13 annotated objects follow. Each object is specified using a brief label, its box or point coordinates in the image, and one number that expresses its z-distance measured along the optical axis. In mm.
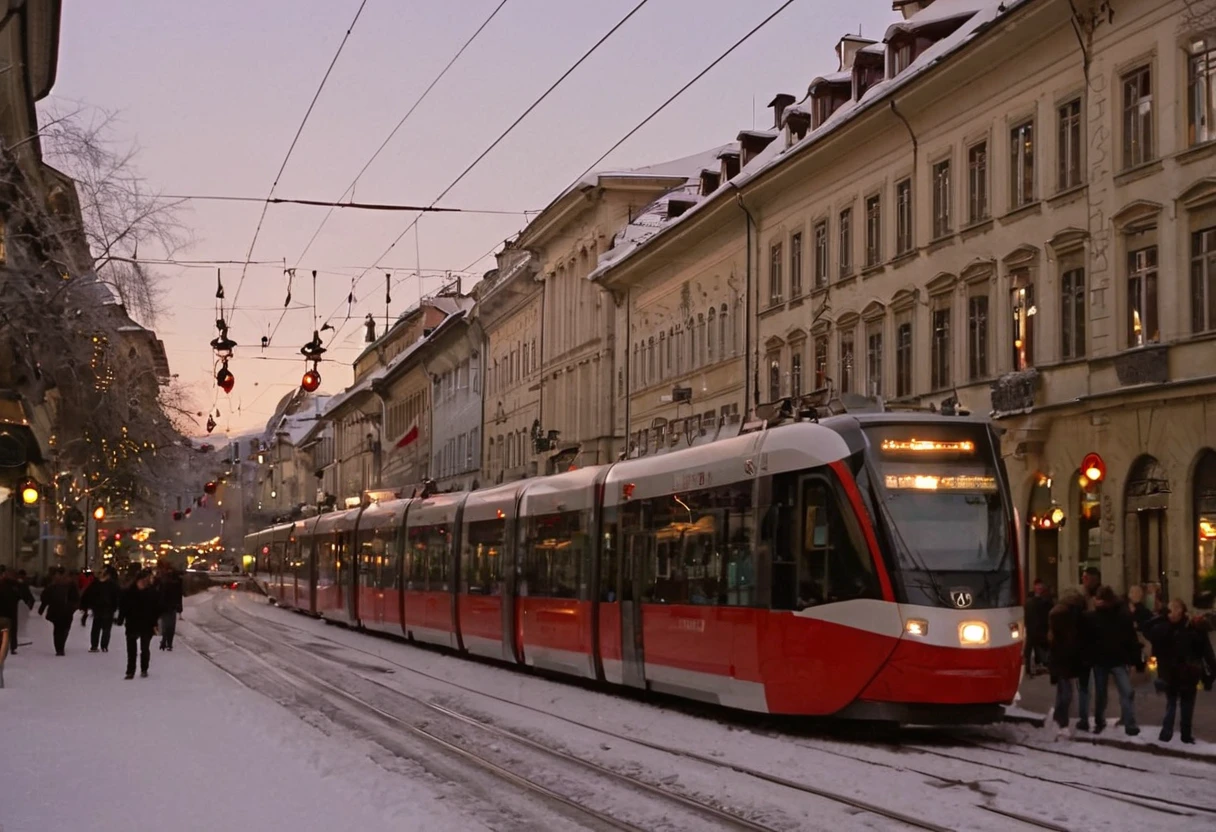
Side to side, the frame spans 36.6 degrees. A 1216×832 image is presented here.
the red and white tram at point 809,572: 16781
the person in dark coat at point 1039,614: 23609
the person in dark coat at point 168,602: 32906
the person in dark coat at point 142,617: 26453
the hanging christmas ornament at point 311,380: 34672
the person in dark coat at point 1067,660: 17984
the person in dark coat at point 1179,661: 16625
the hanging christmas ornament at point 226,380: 36750
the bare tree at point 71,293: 24953
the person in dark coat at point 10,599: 25438
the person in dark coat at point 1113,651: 17562
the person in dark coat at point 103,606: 33656
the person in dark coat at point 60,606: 31703
